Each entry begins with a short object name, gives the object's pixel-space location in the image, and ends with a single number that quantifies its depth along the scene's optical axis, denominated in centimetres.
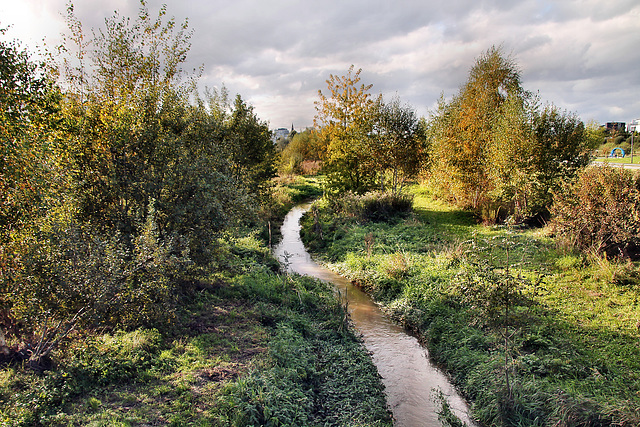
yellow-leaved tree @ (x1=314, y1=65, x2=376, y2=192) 2447
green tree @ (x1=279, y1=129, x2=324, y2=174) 5455
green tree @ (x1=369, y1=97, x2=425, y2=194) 2464
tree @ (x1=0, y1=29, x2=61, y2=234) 567
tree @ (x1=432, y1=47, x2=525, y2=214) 2105
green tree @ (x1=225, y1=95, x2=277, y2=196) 2238
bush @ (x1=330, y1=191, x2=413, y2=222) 2234
